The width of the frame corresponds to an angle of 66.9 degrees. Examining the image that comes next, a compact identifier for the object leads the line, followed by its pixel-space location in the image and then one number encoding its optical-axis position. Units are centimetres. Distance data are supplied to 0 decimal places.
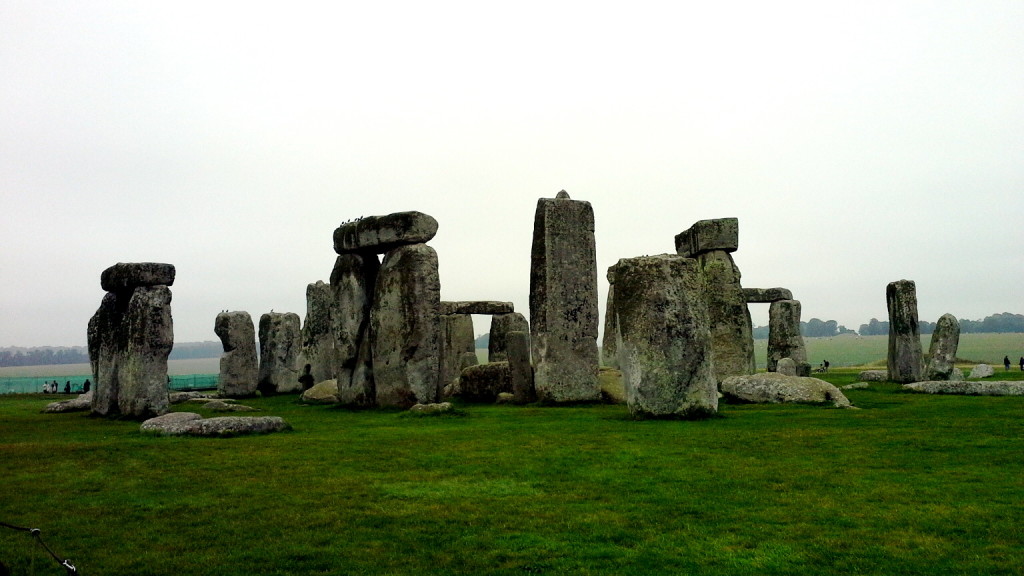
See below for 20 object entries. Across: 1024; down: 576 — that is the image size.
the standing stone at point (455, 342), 2302
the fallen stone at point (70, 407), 1811
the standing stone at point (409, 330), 1587
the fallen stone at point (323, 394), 1903
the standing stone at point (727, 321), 1927
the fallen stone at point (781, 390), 1425
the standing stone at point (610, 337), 2530
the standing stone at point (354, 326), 1723
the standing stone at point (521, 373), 1689
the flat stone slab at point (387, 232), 1631
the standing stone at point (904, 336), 2125
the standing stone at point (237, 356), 2294
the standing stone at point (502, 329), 2636
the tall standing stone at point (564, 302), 1636
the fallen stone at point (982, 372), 2420
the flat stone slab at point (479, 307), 2617
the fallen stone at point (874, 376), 2276
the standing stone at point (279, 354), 2453
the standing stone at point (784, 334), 2698
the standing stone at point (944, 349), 2103
